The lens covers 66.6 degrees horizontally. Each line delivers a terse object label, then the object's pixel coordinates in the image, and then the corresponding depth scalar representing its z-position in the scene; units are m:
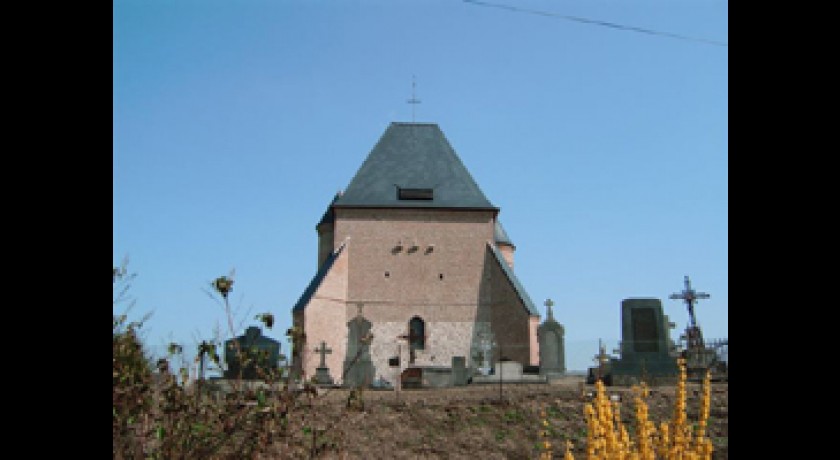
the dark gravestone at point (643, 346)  16.41
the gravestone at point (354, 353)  17.57
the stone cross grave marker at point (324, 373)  18.48
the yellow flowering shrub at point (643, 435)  4.27
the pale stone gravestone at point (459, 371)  18.02
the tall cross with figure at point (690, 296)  22.66
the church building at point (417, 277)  25.34
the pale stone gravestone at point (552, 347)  21.09
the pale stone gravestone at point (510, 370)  17.80
